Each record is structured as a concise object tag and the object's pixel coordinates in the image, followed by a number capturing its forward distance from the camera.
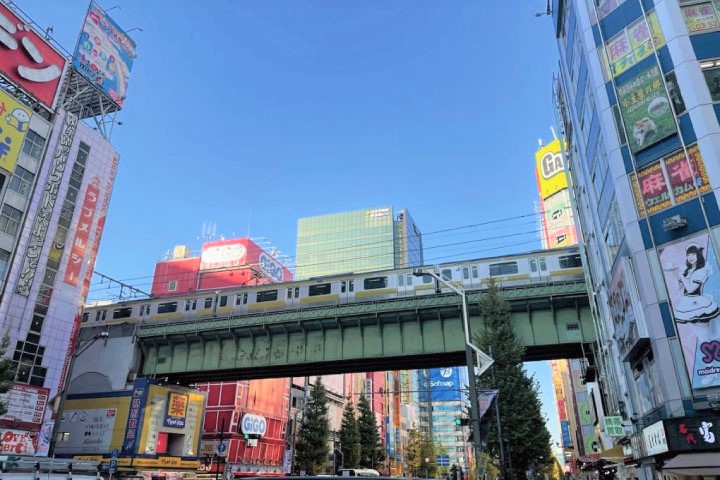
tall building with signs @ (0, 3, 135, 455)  32.16
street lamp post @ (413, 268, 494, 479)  15.72
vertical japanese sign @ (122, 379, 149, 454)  37.06
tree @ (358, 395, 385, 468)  67.44
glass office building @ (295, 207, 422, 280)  153.00
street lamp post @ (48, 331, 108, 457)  27.62
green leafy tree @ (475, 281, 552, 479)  25.56
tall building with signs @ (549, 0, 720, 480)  16.34
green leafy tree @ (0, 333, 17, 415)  24.06
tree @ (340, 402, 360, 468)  61.06
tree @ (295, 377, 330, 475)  52.69
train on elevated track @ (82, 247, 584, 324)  36.53
